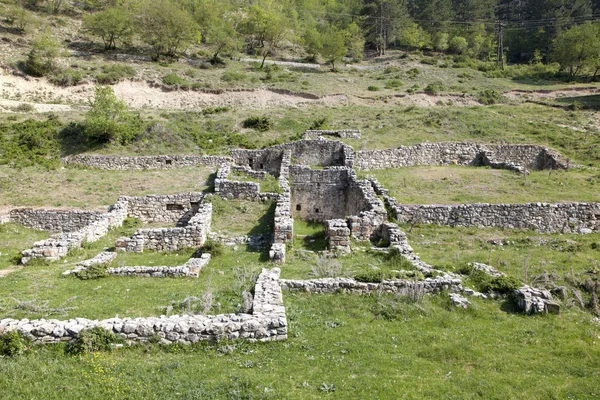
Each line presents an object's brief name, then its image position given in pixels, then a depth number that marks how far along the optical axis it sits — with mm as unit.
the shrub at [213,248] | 15797
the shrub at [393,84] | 60766
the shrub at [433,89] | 55628
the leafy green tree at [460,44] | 88950
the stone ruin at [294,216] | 8793
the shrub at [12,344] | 7949
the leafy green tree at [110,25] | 67438
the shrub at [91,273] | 12953
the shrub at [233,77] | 60441
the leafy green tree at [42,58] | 51250
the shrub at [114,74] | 53625
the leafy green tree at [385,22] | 96688
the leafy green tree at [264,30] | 84625
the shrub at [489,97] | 50784
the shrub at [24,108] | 39588
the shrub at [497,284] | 11398
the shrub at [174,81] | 55969
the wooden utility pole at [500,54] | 77062
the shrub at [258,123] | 37775
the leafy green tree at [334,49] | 77250
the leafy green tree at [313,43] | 82438
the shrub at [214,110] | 42538
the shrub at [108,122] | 32375
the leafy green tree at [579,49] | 63250
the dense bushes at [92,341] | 8125
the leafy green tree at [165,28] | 68688
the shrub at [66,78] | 51094
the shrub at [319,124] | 36406
